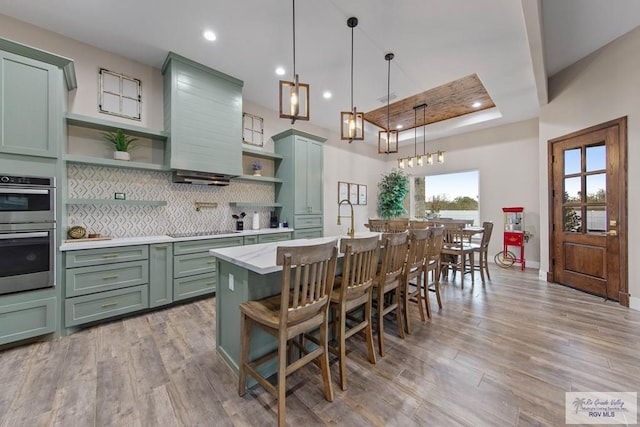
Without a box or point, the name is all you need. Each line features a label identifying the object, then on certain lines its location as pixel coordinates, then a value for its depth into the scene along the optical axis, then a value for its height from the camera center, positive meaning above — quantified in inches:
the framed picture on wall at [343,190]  250.2 +24.0
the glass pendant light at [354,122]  103.8 +38.9
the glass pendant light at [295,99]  84.2 +39.0
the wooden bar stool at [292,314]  55.5 -24.2
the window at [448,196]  243.8 +19.2
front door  129.3 +2.6
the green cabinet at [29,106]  87.4 +39.2
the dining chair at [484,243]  168.4 -19.1
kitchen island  70.2 -22.8
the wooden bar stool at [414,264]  98.8 -19.9
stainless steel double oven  86.1 -6.8
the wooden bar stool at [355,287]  69.4 -21.6
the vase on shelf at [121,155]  121.9 +28.4
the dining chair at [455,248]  160.1 -22.1
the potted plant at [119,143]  122.1 +34.7
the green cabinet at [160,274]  117.8 -28.7
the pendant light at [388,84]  128.2 +79.1
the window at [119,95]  124.1 +60.6
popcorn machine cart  201.3 -16.5
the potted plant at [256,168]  176.7 +32.6
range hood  138.0 +20.8
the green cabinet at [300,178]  182.4 +26.8
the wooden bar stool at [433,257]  111.7 -20.4
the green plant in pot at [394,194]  272.1 +22.4
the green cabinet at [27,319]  86.4 -37.8
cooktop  139.9 -11.4
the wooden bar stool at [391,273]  85.4 -20.8
